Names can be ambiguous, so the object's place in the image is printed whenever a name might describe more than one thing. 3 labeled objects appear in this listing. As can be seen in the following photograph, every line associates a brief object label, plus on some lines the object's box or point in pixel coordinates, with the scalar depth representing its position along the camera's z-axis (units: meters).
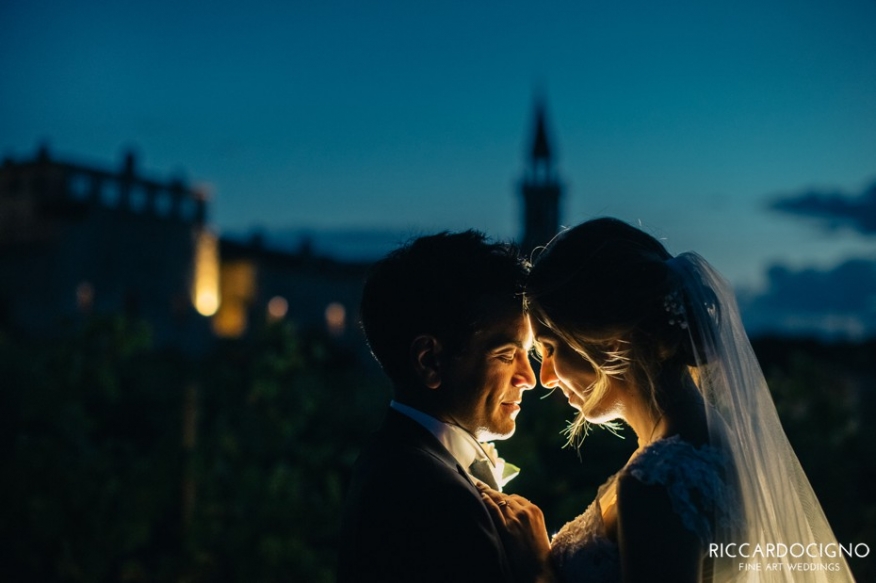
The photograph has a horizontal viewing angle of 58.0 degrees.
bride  2.05
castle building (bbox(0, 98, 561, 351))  23.38
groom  2.08
